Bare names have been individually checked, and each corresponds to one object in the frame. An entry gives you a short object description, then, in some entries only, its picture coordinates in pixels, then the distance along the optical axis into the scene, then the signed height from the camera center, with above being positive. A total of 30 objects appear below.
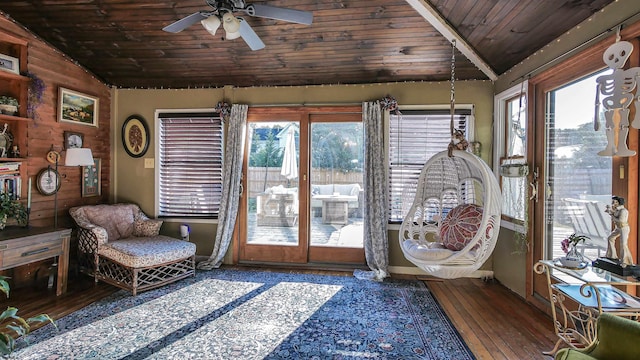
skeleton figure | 2.01 +0.56
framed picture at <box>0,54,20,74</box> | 3.29 +1.20
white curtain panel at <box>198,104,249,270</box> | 4.45 -0.01
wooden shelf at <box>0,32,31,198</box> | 3.49 +0.93
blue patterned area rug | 2.39 -1.26
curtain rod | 4.34 +1.05
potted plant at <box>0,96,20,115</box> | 3.34 +0.77
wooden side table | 2.87 -0.66
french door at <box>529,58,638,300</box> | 2.38 +0.09
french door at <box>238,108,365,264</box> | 4.43 -0.09
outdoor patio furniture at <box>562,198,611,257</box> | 2.43 -0.31
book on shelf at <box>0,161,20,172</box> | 3.37 +0.13
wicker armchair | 3.54 -0.82
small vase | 2.10 -0.51
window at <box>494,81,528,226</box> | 3.46 +0.46
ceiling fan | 2.46 +1.31
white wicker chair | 2.57 -0.28
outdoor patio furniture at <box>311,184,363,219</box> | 4.43 -0.18
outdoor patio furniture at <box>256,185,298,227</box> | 4.57 -0.37
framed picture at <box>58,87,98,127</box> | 3.97 +0.93
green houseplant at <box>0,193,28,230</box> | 3.17 -0.33
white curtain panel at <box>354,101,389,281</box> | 4.16 -0.13
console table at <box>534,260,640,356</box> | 1.79 -0.68
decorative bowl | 2.09 -0.53
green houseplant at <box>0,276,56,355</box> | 1.28 -0.65
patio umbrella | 4.52 +0.30
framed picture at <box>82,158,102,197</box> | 4.36 -0.01
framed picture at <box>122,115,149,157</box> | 4.73 +0.65
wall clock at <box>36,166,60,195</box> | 3.74 -0.03
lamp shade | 3.75 +0.25
